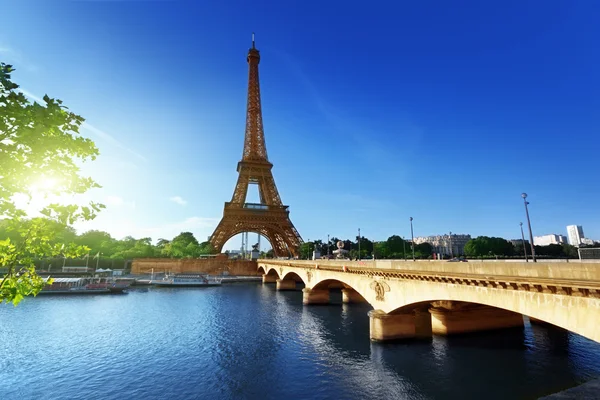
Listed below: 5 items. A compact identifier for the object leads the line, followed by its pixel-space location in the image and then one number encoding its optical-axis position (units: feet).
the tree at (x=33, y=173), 18.62
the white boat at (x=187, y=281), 244.63
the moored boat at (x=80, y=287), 193.60
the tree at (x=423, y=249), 385.27
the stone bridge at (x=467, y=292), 37.99
